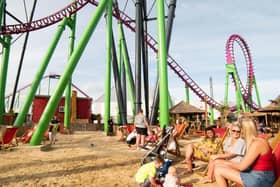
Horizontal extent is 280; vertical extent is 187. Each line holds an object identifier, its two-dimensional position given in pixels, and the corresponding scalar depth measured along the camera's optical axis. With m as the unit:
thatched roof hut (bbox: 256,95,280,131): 21.18
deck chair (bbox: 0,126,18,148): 8.60
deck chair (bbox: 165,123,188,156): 6.45
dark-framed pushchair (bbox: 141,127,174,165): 5.68
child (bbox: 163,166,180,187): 3.50
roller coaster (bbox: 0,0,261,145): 8.83
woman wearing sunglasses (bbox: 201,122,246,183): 3.59
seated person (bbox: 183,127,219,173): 5.41
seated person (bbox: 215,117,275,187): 2.36
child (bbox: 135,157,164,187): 3.88
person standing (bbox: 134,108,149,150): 7.51
